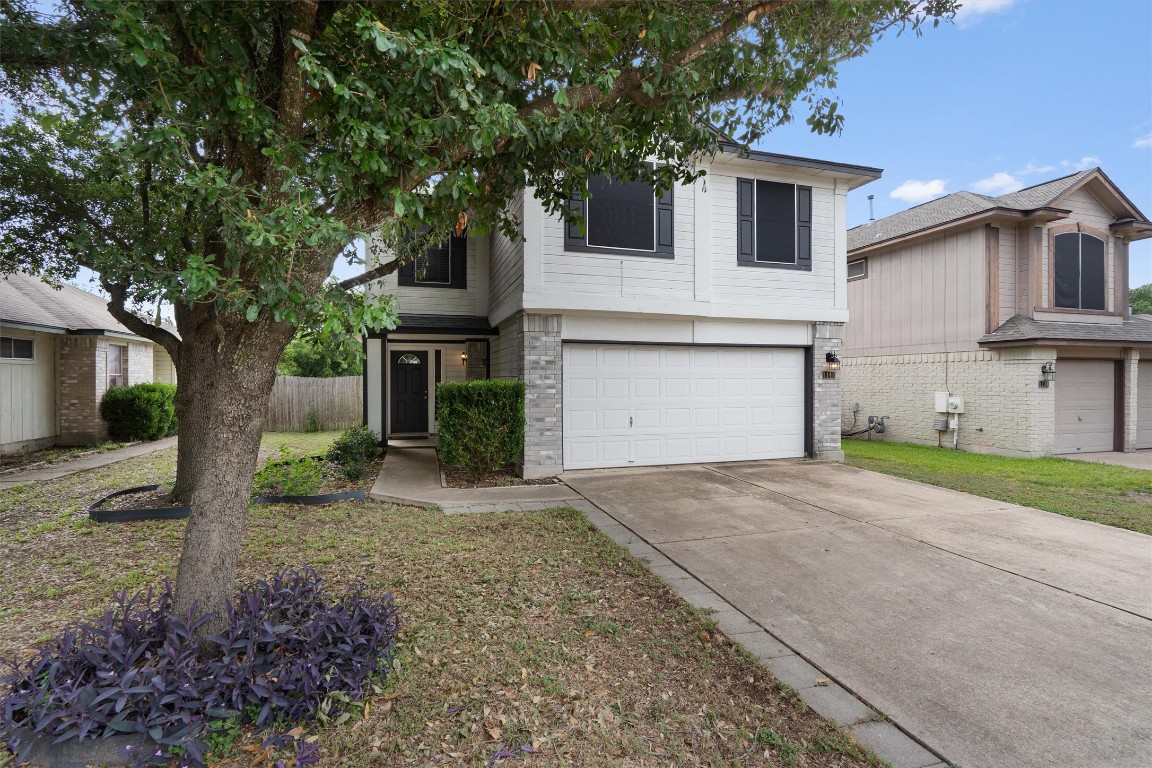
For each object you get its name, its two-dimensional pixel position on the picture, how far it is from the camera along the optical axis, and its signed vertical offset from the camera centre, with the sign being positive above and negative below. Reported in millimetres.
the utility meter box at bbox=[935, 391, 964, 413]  11992 -548
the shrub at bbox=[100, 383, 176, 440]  12688 -776
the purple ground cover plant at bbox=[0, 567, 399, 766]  2264 -1372
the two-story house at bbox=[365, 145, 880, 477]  8227 +1075
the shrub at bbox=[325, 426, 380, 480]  8117 -1235
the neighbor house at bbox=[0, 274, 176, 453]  10664 +338
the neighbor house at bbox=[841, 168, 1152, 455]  10969 +1230
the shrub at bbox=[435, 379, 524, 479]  7707 -600
